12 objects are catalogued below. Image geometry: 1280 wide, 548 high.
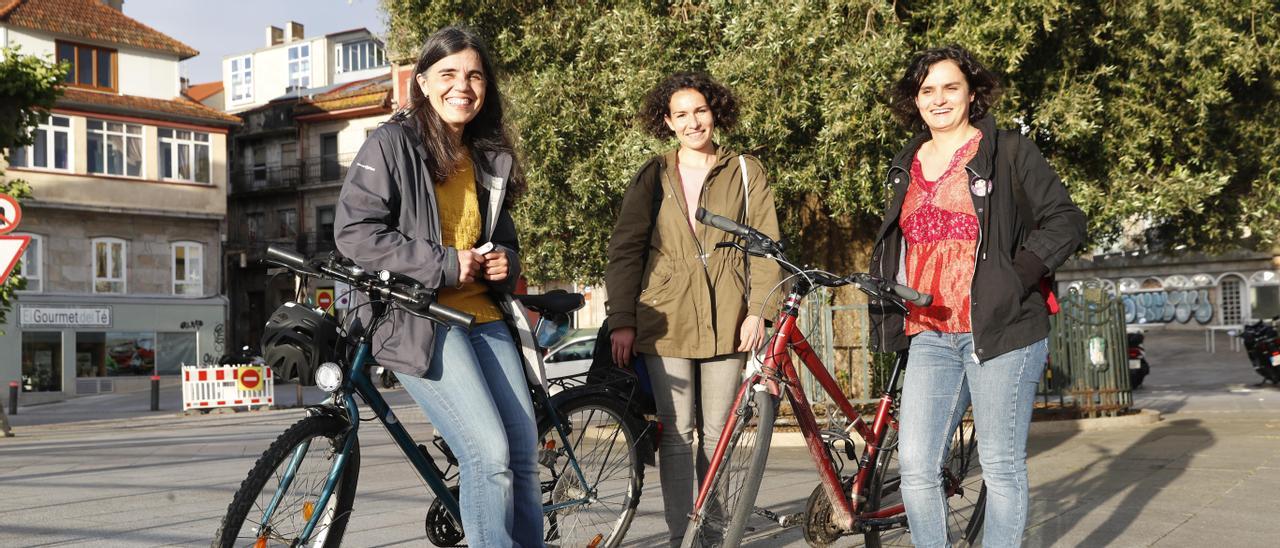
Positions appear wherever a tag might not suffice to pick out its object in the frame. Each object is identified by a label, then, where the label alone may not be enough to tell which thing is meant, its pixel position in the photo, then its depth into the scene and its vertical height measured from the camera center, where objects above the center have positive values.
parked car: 21.52 -0.64
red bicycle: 4.03 -0.55
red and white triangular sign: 12.62 +0.99
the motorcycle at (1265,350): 20.02 -0.96
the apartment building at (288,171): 47.97 +6.89
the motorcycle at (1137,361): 20.12 -1.09
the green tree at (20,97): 16.16 +3.48
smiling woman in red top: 3.73 +0.07
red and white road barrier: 22.23 -1.05
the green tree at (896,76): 9.40 +1.88
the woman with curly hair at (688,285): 4.46 +0.12
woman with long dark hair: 3.21 +0.19
